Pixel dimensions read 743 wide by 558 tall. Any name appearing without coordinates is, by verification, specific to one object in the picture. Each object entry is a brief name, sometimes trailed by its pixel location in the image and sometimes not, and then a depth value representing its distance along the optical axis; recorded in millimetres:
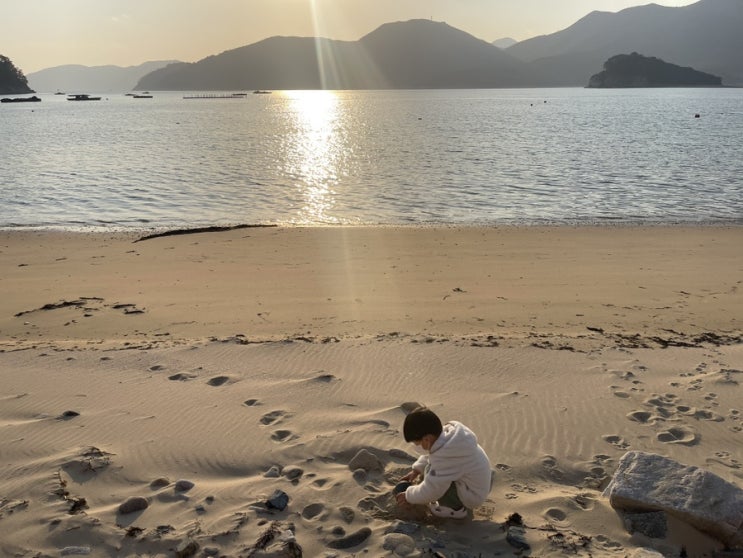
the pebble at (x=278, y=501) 4055
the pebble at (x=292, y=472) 4469
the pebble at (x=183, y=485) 4324
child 3717
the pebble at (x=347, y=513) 3957
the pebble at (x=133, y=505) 4027
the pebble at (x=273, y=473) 4484
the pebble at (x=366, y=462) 4535
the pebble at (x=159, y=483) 4367
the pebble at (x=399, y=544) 3598
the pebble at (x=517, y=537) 3674
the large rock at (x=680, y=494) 3697
